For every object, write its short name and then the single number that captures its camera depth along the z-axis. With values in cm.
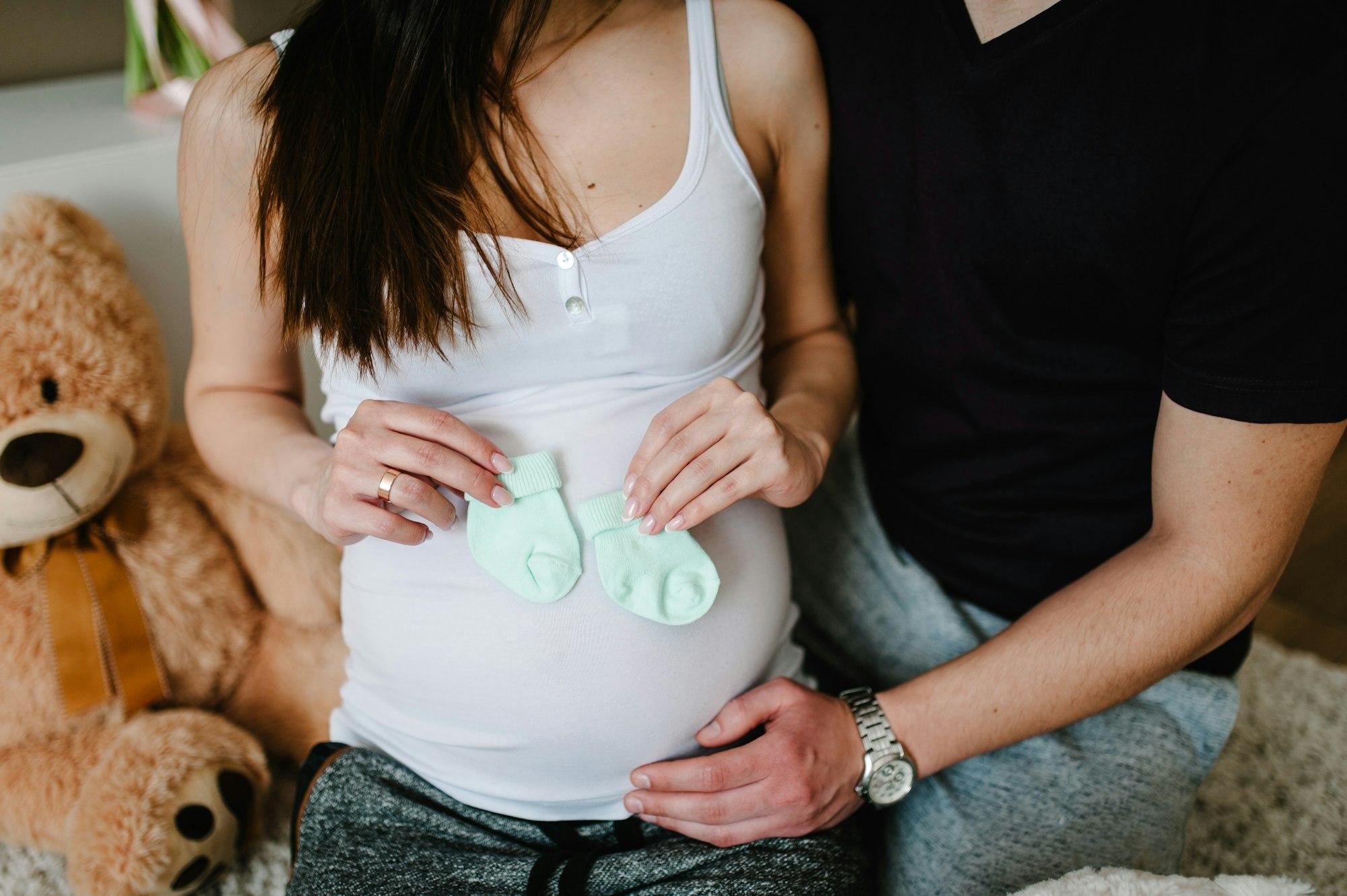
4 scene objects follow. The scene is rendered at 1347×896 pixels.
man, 65
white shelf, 103
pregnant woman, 69
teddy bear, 86
